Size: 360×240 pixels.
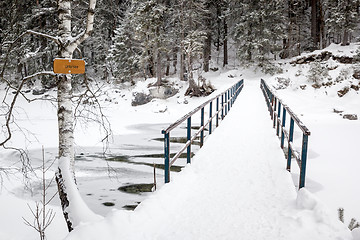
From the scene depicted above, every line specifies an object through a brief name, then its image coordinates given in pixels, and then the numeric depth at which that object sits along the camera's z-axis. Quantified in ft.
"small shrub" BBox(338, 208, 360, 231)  14.01
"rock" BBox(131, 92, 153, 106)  86.94
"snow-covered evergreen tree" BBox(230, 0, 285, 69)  99.60
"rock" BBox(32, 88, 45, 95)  116.75
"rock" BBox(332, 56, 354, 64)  81.05
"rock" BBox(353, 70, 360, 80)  69.51
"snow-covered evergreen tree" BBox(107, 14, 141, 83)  104.47
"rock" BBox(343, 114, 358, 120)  50.89
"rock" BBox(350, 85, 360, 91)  66.49
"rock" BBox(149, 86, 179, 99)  89.67
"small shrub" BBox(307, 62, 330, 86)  76.43
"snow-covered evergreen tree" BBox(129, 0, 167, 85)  89.18
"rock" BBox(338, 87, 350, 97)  67.70
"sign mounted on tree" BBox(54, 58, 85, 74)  13.38
